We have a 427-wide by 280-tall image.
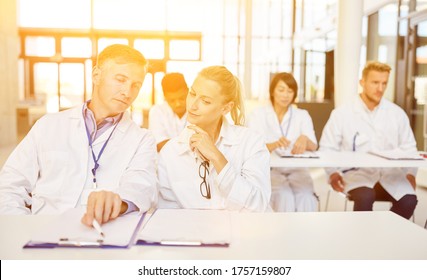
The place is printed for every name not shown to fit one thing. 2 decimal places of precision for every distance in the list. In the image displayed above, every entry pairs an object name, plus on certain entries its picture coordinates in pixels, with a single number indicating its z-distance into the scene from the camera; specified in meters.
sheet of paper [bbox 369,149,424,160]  3.04
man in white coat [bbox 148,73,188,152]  3.66
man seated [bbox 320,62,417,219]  3.26
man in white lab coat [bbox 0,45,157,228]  1.69
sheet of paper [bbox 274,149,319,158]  3.11
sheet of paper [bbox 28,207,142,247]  1.03
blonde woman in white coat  1.77
